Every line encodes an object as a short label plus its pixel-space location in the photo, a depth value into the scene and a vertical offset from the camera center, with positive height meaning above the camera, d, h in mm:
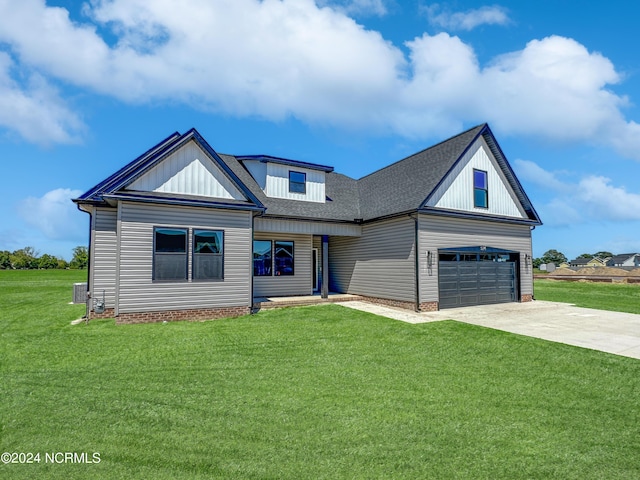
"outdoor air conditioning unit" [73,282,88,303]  15224 -1544
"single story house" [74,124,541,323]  11086 +1242
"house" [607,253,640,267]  82188 +362
